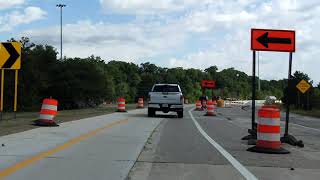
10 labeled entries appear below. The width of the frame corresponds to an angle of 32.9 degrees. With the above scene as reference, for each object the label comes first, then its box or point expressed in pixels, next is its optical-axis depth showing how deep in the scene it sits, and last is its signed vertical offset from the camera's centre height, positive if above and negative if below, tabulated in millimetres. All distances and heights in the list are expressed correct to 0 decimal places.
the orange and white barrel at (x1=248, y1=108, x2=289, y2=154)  13906 -909
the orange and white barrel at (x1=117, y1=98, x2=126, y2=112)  38875 -809
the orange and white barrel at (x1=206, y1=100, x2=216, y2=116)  37375 -903
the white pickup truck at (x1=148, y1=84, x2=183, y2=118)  32062 -340
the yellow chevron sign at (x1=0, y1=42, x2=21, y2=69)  22328 +1575
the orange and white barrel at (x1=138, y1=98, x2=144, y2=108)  53206 -791
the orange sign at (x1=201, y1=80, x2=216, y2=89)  60622 +1334
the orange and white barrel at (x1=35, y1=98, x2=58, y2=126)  20562 -738
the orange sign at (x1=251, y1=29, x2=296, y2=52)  16688 +1787
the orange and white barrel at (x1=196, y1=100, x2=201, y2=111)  49816 -951
